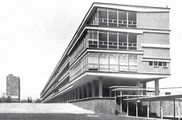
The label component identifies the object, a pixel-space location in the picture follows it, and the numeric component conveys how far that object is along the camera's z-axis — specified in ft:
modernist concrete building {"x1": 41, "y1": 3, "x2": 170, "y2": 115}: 138.21
